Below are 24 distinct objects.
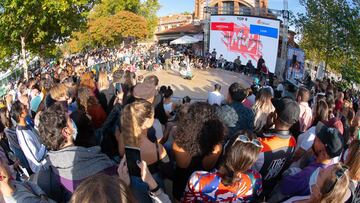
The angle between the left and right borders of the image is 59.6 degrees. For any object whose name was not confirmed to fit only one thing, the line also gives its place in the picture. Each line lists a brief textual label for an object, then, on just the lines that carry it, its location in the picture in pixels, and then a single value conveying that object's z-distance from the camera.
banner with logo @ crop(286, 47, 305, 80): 16.14
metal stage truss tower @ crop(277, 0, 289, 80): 17.22
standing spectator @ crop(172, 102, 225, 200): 2.73
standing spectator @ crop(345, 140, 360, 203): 2.36
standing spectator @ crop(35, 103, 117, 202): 2.41
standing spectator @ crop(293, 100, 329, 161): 3.39
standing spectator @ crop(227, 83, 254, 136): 3.92
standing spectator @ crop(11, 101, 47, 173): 3.51
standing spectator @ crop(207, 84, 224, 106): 6.89
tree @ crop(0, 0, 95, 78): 11.95
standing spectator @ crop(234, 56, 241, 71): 20.41
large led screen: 19.45
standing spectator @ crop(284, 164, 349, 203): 1.91
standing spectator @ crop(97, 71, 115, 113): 5.39
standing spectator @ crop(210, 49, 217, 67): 22.17
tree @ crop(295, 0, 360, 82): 12.69
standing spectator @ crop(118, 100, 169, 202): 2.70
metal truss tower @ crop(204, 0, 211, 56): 22.83
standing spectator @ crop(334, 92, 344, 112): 6.91
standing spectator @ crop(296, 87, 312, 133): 4.95
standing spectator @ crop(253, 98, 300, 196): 3.03
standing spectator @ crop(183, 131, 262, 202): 2.33
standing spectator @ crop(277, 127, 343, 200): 2.54
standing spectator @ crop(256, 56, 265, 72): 18.34
